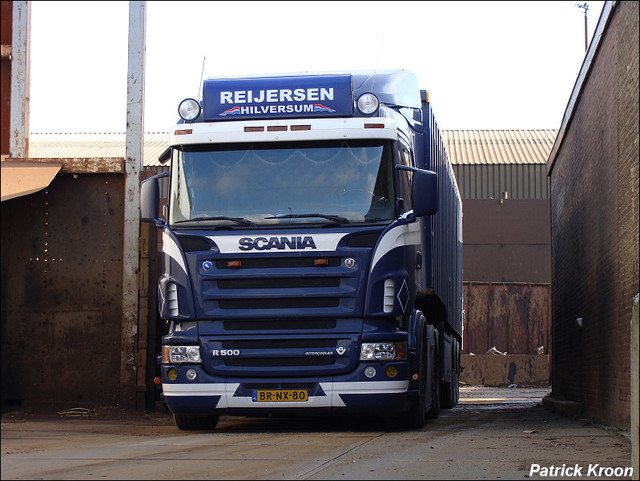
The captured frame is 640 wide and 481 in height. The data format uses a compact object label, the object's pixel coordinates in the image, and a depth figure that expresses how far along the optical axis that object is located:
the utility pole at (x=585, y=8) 46.78
